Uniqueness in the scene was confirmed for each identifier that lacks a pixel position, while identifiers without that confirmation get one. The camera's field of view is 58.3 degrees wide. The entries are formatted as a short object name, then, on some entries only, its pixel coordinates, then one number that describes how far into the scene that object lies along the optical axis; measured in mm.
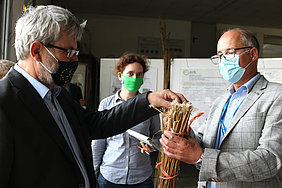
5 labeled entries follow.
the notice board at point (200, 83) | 4039
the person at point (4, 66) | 1655
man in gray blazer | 1261
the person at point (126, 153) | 2208
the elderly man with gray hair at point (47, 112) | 1023
